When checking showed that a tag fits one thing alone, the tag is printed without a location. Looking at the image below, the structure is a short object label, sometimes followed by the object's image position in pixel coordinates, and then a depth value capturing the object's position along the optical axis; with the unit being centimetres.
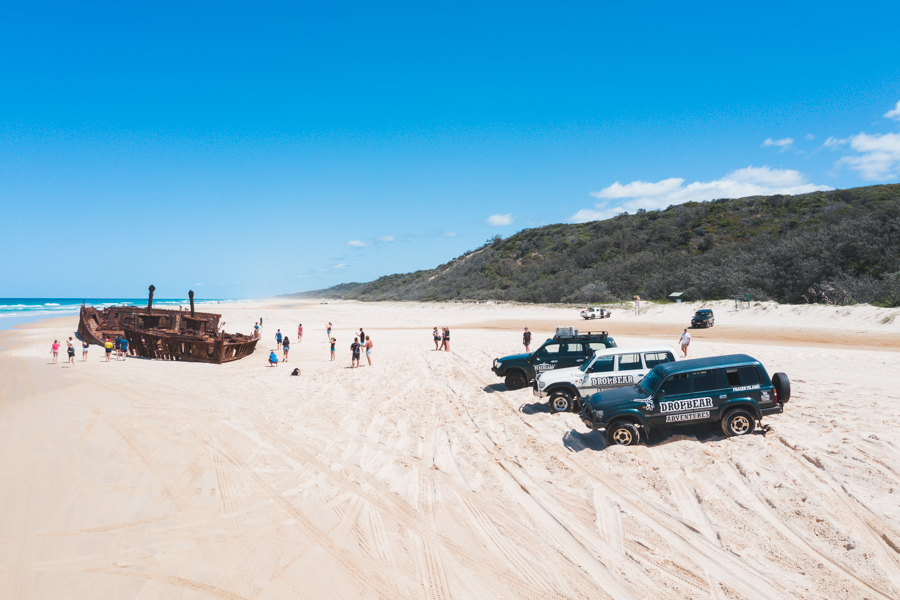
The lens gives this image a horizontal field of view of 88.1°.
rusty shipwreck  2608
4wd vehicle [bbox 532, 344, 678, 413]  1206
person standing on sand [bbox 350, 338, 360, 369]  2216
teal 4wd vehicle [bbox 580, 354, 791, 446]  939
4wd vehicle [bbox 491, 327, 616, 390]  1438
